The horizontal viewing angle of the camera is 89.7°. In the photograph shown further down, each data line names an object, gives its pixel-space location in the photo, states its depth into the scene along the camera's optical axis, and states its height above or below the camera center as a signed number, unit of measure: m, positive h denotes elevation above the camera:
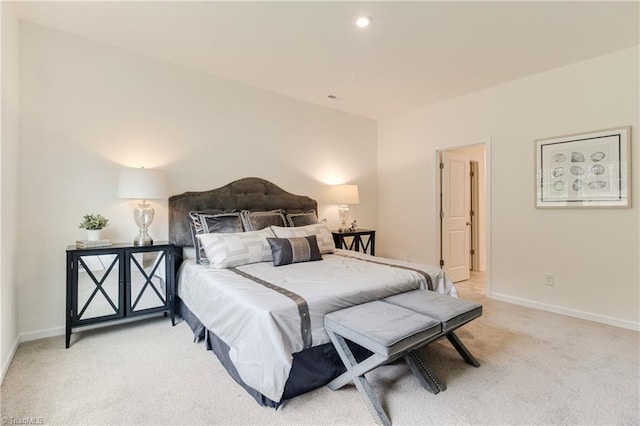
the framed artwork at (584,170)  3.01 +0.44
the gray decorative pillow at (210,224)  3.21 -0.10
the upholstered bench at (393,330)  1.65 -0.64
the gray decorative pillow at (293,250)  2.88 -0.33
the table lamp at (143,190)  2.82 +0.22
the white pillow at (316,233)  3.26 -0.20
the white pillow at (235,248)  2.76 -0.30
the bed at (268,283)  1.78 -0.50
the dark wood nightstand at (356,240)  4.40 -0.39
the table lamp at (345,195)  4.48 +0.27
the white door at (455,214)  4.71 +0.00
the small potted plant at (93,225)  2.73 -0.09
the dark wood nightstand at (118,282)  2.58 -0.59
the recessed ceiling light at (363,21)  2.50 +1.52
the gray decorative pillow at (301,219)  3.84 -0.06
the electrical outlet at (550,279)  3.47 -0.72
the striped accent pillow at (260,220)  3.45 -0.07
